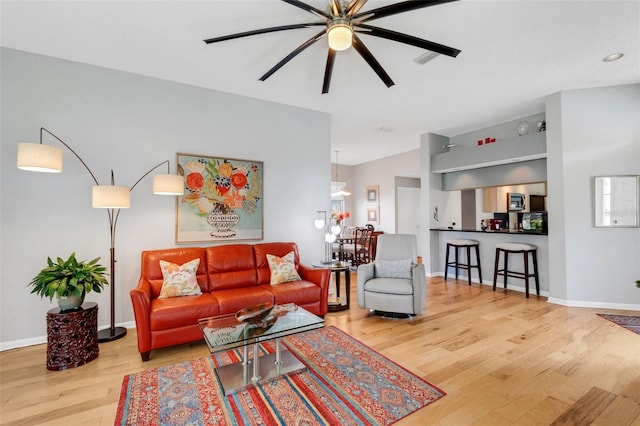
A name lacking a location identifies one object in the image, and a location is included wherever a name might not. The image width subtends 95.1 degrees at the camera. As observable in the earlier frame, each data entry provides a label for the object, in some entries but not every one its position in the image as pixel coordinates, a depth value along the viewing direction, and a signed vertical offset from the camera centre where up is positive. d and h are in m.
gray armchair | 3.41 -0.78
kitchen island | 4.52 -0.59
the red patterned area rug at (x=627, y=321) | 3.16 -1.22
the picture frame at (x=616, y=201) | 3.79 +0.18
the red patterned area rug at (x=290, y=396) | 1.81 -1.23
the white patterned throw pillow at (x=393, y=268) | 3.69 -0.66
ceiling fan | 1.82 +1.29
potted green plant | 2.43 -0.53
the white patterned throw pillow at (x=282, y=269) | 3.52 -0.63
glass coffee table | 2.06 -0.85
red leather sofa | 2.58 -0.79
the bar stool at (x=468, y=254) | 5.26 -0.70
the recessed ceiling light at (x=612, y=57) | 3.09 +1.69
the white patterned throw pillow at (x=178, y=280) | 2.94 -0.64
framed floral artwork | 3.61 +0.24
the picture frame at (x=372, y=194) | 8.30 +0.66
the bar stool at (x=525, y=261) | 4.42 -0.71
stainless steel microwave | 4.96 +0.25
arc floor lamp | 2.37 +0.33
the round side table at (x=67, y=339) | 2.43 -1.01
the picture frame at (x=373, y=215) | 8.30 +0.05
